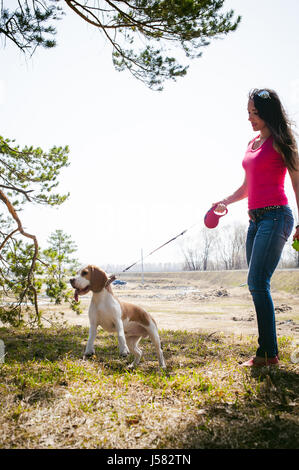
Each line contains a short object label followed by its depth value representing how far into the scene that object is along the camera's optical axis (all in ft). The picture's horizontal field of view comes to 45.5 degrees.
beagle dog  12.45
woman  10.84
